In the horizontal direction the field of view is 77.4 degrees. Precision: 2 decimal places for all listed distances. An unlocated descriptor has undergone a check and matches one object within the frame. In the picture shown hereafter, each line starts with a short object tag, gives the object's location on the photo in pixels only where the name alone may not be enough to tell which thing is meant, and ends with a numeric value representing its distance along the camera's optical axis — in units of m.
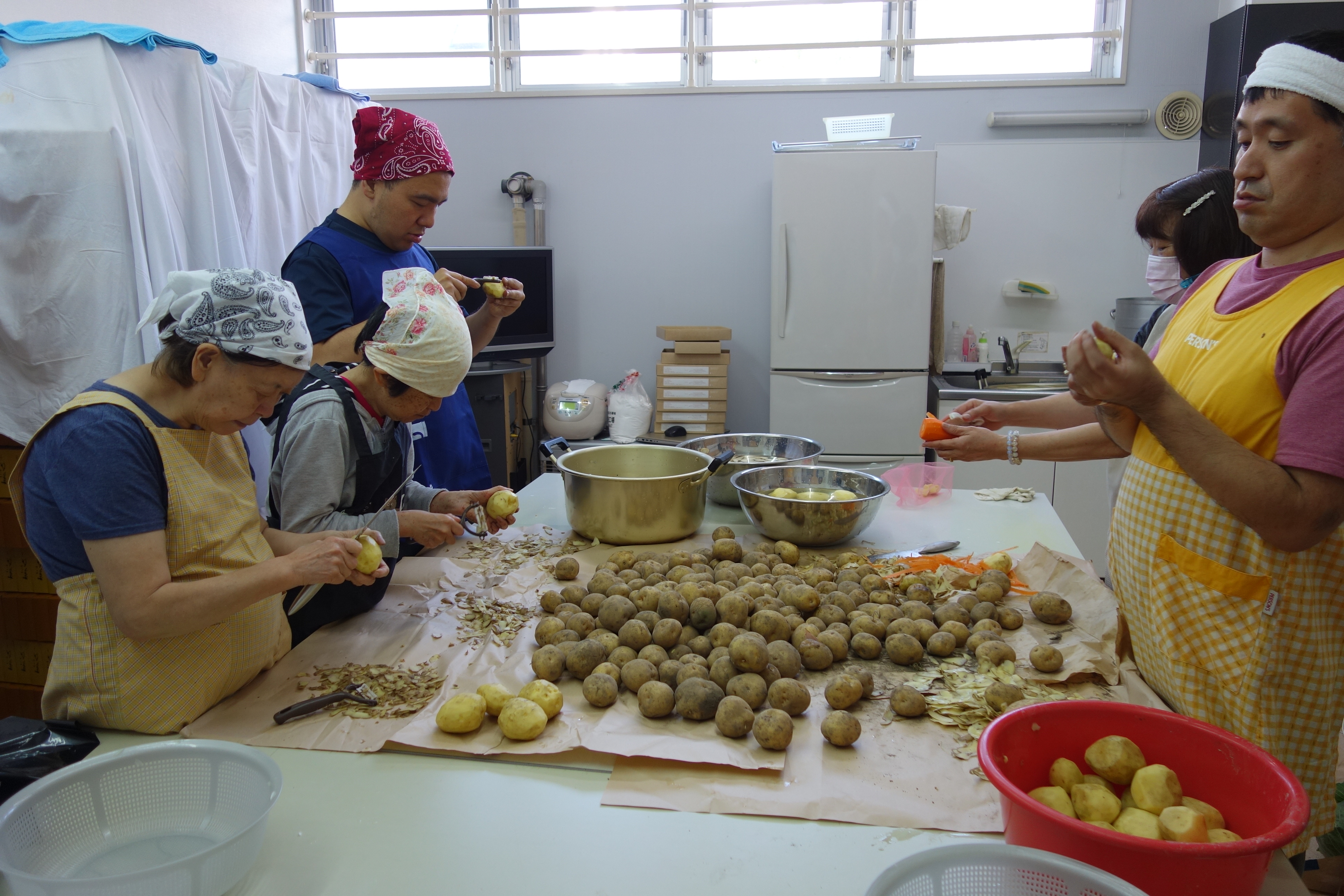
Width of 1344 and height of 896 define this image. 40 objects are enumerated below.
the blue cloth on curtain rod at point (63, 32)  2.66
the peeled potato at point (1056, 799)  0.99
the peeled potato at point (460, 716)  1.29
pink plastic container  2.66
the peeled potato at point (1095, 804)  0.97
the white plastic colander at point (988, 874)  0.82
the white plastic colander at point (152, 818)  0.92
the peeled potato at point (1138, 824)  0.93
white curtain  2.65
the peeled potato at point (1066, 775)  1.03
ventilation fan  4.57
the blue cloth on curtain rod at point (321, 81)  3.71
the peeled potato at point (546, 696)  1.34
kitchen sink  4.33
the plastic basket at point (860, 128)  4.44
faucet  4.73
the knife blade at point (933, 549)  2.14
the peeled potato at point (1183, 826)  0.88
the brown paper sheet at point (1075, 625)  1.47
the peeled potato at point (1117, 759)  1.02
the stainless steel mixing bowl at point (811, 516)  2.11
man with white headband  1.14
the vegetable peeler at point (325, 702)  1.33
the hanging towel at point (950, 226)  4.50
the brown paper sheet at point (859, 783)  1.12
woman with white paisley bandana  1.21
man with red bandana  2.12
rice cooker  4.94
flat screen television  4.64
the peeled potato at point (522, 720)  1.28
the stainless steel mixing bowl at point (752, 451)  2.54
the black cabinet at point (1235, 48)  4.02
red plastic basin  0.82
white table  1.00
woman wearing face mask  1.82
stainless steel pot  2.14
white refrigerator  4.31
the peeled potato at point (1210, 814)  0.95
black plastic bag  1.07
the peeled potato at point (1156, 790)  0.97
